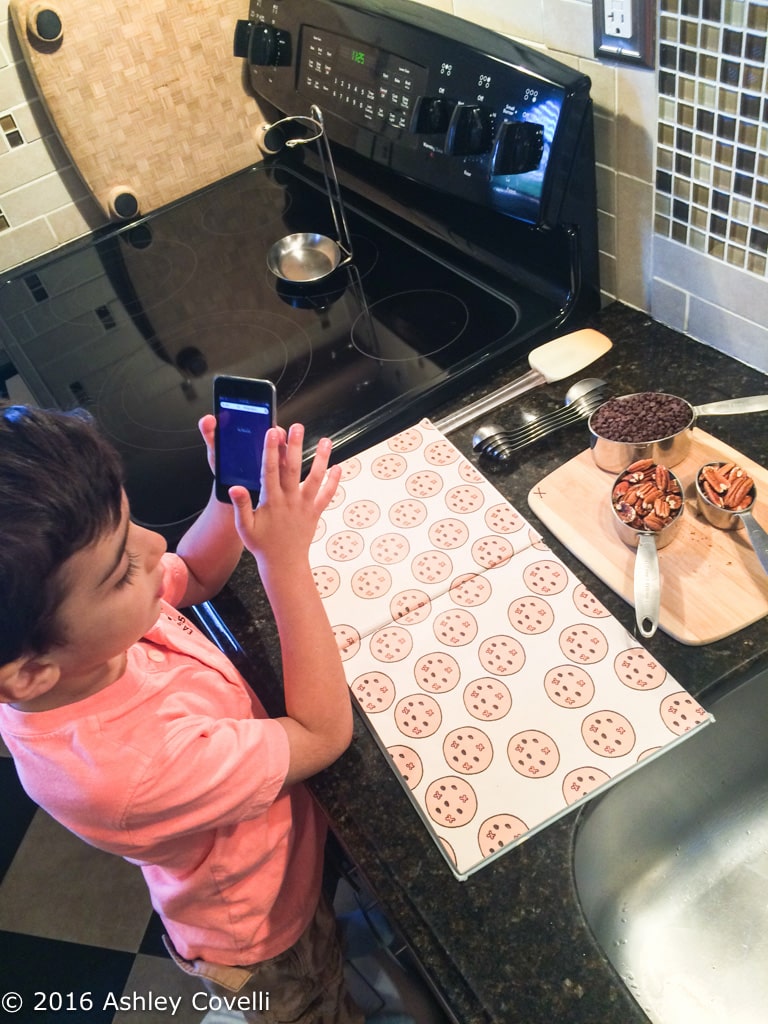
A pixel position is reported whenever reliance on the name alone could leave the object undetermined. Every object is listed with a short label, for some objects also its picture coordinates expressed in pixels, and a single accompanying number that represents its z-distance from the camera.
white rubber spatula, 0.94
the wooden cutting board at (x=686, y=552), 0.69
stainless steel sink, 0.66
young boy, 0.53
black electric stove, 0.94
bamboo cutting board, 1.29
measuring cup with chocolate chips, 0.78
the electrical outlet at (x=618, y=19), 0.78
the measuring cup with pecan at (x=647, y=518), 0.70
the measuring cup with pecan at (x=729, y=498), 0.71
